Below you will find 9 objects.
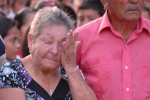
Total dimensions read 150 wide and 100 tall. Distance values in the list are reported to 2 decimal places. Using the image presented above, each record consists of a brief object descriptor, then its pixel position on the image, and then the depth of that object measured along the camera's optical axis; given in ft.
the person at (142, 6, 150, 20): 27.91
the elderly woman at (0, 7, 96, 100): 17.36
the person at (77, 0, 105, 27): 28.21
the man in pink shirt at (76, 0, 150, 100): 17.94
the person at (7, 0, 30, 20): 44.22
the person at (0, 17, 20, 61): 24.81
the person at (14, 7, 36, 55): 30.51
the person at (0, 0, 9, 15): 39.38
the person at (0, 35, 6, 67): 18.06
